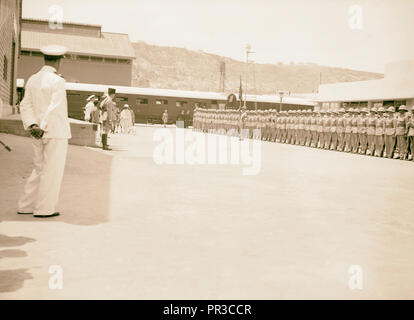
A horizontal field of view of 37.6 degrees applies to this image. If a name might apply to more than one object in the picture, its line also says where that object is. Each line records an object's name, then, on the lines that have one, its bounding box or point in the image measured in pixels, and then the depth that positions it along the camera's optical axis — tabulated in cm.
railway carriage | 5125
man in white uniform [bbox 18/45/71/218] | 700
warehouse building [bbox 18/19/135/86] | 6328
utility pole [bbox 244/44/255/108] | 4394
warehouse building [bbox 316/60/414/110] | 4741
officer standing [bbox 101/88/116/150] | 1839
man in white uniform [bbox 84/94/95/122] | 2769
